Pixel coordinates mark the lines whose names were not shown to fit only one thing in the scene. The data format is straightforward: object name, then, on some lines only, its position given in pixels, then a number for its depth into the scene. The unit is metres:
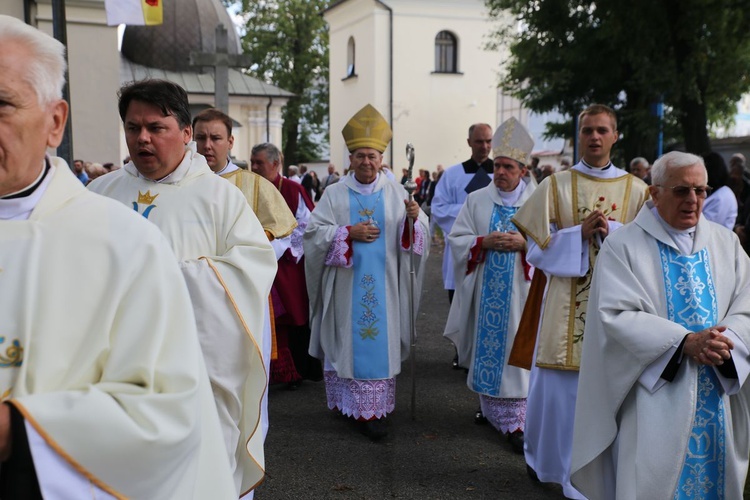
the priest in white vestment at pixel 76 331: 1.66
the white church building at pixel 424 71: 34.28
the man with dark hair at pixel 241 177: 5.40
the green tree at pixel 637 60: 15.11
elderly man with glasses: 3.54
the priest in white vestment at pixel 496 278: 5.86
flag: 9.41
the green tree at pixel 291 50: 41.09
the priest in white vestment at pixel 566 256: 4.78
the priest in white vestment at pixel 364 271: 6.12
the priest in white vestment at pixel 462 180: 7.98
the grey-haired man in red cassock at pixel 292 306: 7.10
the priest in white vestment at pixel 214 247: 3.40
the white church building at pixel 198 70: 26.50
